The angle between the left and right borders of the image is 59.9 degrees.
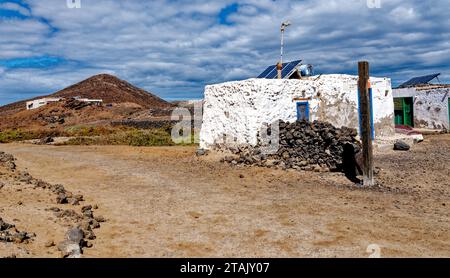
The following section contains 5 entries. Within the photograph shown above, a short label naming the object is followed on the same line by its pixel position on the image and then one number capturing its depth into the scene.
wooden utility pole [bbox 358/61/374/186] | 9.88
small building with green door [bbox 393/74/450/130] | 22.47
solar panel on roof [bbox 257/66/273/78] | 18.06
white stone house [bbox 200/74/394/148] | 14.56
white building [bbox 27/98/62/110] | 58.44
